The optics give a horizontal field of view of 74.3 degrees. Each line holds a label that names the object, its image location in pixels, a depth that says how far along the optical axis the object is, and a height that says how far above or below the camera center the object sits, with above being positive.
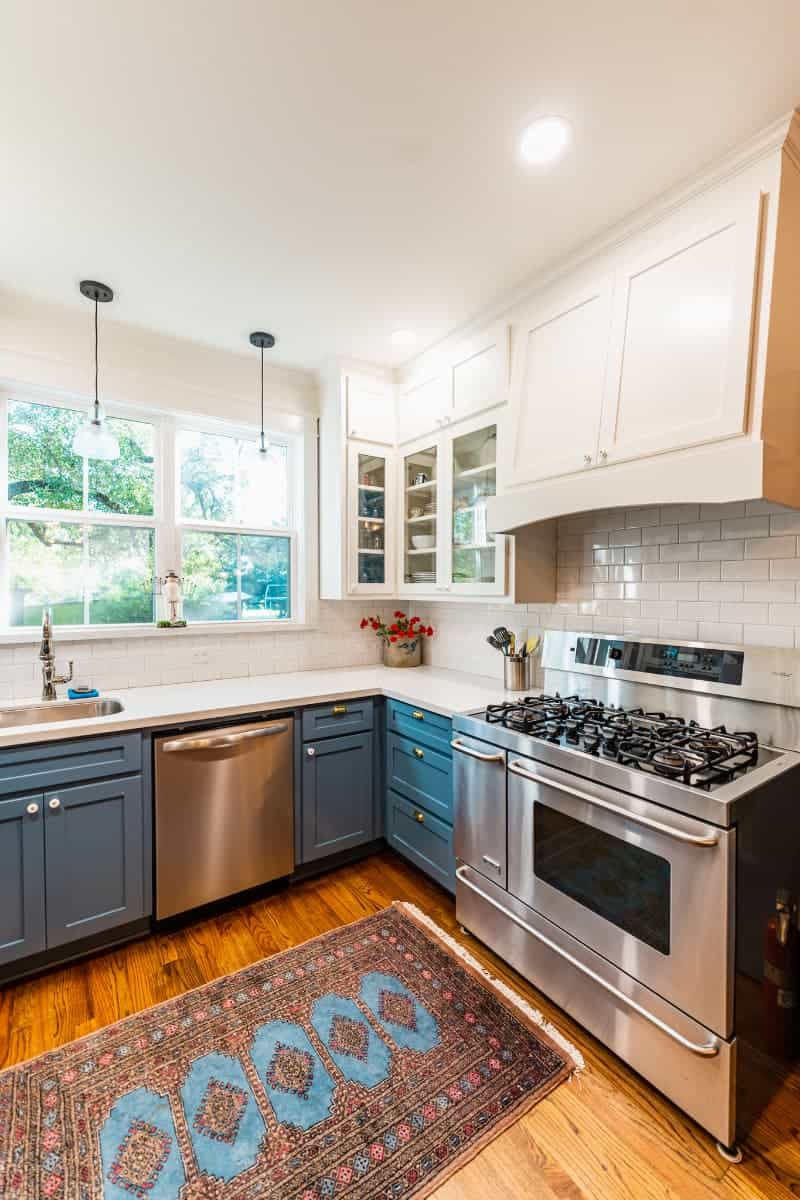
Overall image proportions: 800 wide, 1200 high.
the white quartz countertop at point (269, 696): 1.99 -0.53
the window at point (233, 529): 2.96 +0.31
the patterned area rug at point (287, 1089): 1.28 -1.42
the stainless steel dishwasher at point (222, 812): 2.15 -0.99
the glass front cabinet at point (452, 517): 2.55 +0.37
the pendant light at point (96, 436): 2.28 +0.63
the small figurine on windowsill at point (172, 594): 2.76 -0.06
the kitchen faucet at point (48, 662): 2.35 -0.36
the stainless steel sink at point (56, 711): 2.28 -0.58
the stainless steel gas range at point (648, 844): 1.31 -0.75
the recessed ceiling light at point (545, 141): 1.51 +1.32
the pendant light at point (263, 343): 2.76 +1.28
